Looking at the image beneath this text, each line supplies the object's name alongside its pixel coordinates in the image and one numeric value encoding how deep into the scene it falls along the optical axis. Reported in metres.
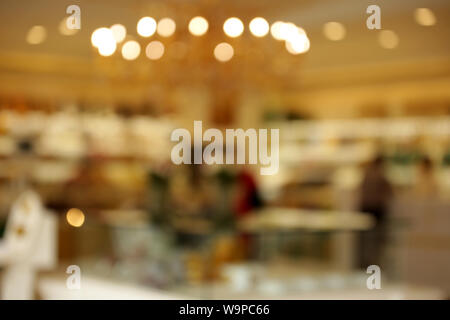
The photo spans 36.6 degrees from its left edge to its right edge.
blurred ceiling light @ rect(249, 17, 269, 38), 5.09
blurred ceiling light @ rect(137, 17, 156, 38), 5.09
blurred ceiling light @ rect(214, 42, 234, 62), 5.69
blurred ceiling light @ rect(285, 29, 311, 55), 5.36
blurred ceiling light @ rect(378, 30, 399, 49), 7.87
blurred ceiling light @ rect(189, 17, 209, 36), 5.54
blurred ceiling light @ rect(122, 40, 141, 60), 5.46
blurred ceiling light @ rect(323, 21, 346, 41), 7.65
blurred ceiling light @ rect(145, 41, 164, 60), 5.75
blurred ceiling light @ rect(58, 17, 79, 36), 7.57
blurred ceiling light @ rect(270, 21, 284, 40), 5.38
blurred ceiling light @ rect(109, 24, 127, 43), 5.34
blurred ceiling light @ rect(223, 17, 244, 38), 5.15
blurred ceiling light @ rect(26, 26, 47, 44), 7.92
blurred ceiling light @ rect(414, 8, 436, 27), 6.71
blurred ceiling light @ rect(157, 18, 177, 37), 5.60
